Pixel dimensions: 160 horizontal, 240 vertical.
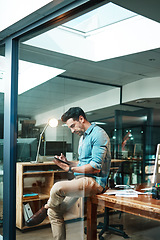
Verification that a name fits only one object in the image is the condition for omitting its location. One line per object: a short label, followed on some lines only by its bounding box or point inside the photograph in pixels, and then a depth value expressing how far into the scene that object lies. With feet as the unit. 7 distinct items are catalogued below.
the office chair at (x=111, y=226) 5.88
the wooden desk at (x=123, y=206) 5.48
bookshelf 7.67
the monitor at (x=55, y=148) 7.33
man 6.43
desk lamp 7.66
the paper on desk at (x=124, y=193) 5.70
